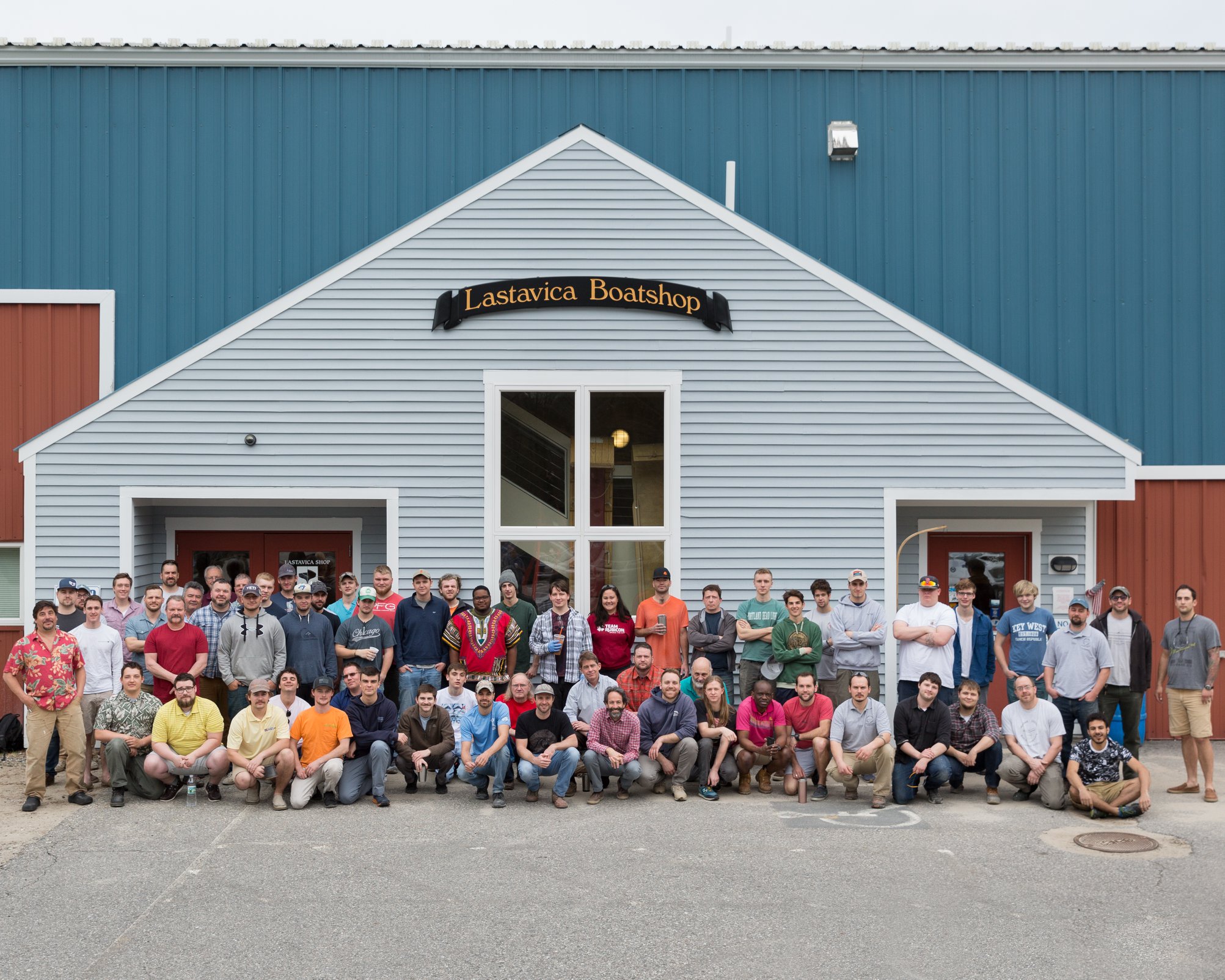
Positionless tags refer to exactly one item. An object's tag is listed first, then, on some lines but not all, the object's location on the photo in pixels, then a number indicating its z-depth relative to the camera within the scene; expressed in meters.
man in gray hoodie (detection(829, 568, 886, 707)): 11.26
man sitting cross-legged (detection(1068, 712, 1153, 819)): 9.66
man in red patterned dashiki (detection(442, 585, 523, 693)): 11.07
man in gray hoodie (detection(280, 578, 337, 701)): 10.84
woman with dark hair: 11.25
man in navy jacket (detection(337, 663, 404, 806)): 10.05
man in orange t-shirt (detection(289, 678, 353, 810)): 9.91
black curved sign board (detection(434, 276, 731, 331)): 12.34
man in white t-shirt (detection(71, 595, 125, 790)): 10.63
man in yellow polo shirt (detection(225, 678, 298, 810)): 9.89
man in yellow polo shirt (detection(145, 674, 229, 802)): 10.05
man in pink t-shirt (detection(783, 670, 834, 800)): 10.40
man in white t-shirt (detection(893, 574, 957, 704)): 11.02
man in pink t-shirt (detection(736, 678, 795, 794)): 10.48
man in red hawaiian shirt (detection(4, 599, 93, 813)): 10.08
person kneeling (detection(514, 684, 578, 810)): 10.11
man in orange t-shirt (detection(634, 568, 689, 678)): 11.41
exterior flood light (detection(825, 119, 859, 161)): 14.65
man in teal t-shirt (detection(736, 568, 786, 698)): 11.27
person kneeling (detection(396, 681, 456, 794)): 10.28
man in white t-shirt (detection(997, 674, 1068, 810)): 10.04
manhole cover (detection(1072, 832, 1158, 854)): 8.78
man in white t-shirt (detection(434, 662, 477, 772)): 10.48
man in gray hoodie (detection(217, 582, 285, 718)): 10.72
